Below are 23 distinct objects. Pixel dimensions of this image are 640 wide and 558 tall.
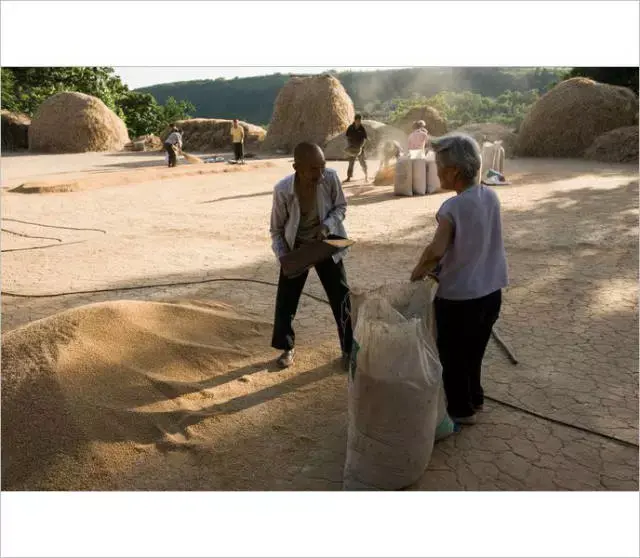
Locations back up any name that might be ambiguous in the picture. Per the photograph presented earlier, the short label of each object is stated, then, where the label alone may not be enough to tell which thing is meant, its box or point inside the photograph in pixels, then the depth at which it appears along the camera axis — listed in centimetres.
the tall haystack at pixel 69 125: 2075
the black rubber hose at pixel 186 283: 454
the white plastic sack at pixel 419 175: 958
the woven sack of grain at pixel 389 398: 215
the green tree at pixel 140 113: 2828
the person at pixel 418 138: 1108
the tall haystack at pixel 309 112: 1897
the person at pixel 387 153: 1152
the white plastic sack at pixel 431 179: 972
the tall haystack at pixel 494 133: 1592
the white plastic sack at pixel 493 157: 1114
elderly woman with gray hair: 232
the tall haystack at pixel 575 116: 1462
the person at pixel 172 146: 1531
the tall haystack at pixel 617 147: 1310
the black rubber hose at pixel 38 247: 666
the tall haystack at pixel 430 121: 1998
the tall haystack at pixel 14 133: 2208
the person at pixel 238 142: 1575
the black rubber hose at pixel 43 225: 779
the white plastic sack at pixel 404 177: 952
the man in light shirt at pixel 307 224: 300
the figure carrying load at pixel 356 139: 1101
